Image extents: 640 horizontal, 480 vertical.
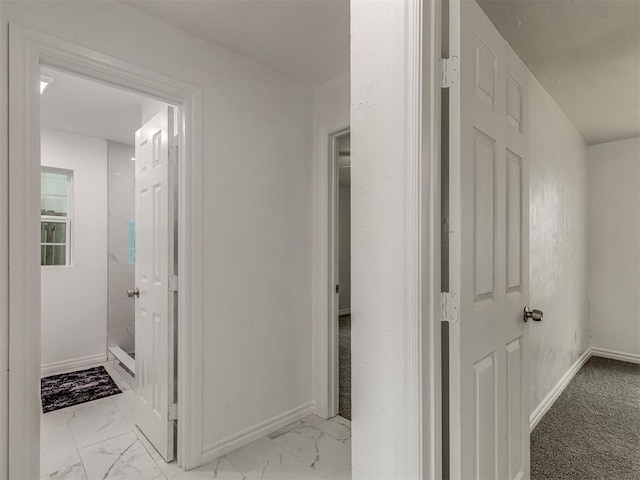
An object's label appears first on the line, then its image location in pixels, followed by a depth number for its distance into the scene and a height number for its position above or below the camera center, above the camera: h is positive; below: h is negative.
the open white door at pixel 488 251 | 1.06 -0.04
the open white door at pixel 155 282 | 2.03 -0.26
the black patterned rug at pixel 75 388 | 2.85 -1.32
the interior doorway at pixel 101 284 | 2.07 -0.40
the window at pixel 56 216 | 3.64 +0.26
